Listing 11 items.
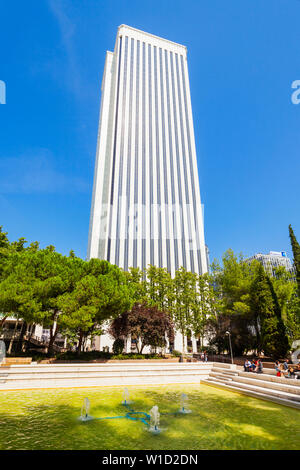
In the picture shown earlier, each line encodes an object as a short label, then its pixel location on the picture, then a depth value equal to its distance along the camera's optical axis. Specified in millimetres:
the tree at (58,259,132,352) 21422
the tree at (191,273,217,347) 34656
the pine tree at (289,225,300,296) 25328
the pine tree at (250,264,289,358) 24172
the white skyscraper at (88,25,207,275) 59281
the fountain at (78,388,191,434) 8625
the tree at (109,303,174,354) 27109
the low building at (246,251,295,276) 111612
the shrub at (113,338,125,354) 26836
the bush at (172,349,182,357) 32475
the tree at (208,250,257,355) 30516
